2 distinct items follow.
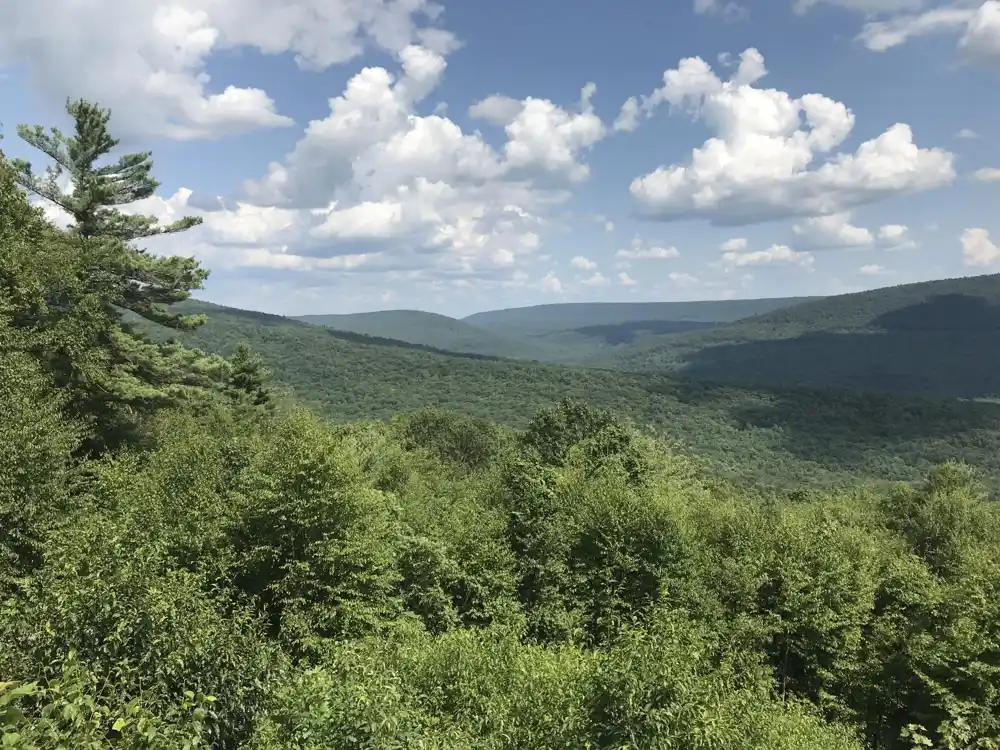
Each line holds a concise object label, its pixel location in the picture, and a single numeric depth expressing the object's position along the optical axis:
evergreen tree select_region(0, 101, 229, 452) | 21.94
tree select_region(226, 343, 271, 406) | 52.59
